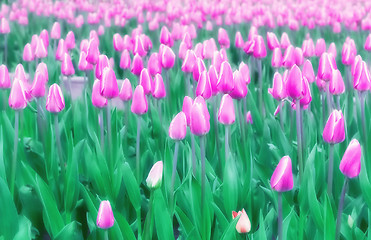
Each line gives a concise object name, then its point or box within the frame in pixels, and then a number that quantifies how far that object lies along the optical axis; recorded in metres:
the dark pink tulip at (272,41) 2.61
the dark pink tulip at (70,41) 2.95
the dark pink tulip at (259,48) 2.47
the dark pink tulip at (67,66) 2.40
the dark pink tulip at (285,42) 2.95
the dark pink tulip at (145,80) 1.98
